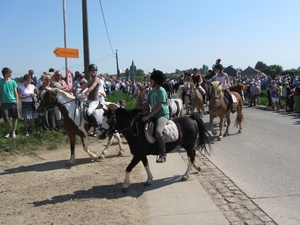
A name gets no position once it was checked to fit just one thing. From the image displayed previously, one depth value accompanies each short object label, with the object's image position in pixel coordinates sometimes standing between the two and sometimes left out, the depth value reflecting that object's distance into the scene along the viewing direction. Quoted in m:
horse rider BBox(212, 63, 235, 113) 12.72
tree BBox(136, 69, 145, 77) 110.14
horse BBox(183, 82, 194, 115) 16.41
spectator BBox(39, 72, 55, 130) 11.47
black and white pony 6.21
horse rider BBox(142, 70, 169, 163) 6.13
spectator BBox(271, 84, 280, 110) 20.22
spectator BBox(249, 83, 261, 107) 23.05
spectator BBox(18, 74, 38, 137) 10.98
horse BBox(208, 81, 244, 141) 11.28
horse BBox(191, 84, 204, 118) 16.15
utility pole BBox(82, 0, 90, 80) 13.68
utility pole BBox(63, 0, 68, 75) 12.91
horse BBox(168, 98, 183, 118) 10.72
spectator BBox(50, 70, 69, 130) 9.42
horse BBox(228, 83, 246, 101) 15.37
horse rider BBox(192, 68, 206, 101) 17.63
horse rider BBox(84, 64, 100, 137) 8.36
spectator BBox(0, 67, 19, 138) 10.45
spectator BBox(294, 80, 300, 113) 17.64
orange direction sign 11.16
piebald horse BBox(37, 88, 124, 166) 8.36
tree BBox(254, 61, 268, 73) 80.56
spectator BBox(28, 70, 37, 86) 13.87
